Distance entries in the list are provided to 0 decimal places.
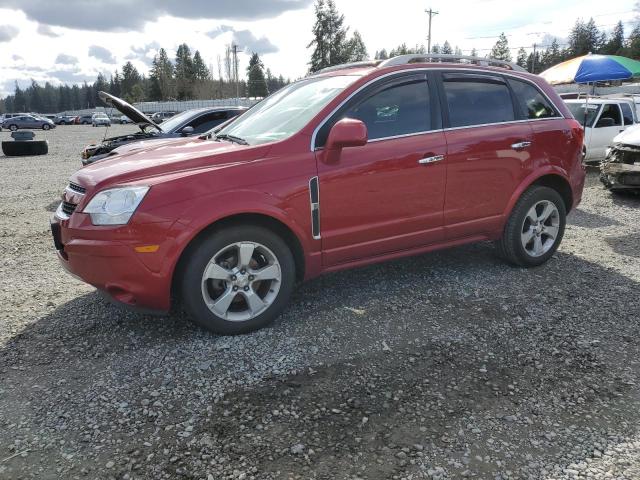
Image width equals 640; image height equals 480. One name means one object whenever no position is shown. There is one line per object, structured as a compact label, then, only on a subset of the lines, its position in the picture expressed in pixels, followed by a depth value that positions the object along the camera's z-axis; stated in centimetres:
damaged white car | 825
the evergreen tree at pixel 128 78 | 10412
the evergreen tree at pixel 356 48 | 6886
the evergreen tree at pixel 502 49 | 9369
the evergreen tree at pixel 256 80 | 8975
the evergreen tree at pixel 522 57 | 9807
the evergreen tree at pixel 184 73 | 8562
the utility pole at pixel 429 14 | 6058
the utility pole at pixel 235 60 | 7969
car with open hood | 791
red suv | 330
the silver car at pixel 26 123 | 4522
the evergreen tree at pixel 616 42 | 7656
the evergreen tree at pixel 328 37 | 6794
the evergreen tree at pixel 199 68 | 10156
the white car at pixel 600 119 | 1148
